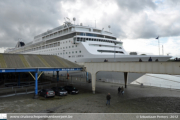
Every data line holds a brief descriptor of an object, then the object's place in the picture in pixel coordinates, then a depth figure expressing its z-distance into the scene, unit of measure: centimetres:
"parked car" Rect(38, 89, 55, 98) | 1541
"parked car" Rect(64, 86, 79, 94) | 1778
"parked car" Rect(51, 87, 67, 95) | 1667
